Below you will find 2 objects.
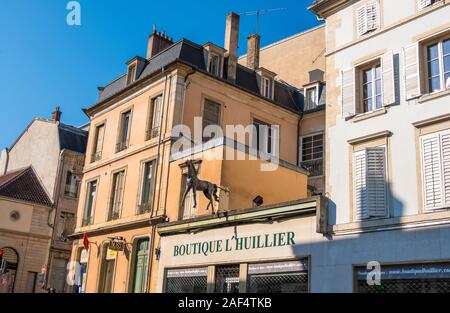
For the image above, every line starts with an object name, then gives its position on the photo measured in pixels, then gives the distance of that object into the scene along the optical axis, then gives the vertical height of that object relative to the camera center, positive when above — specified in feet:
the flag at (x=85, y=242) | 70.13 +9.45
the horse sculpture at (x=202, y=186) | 51.70 +12.82
